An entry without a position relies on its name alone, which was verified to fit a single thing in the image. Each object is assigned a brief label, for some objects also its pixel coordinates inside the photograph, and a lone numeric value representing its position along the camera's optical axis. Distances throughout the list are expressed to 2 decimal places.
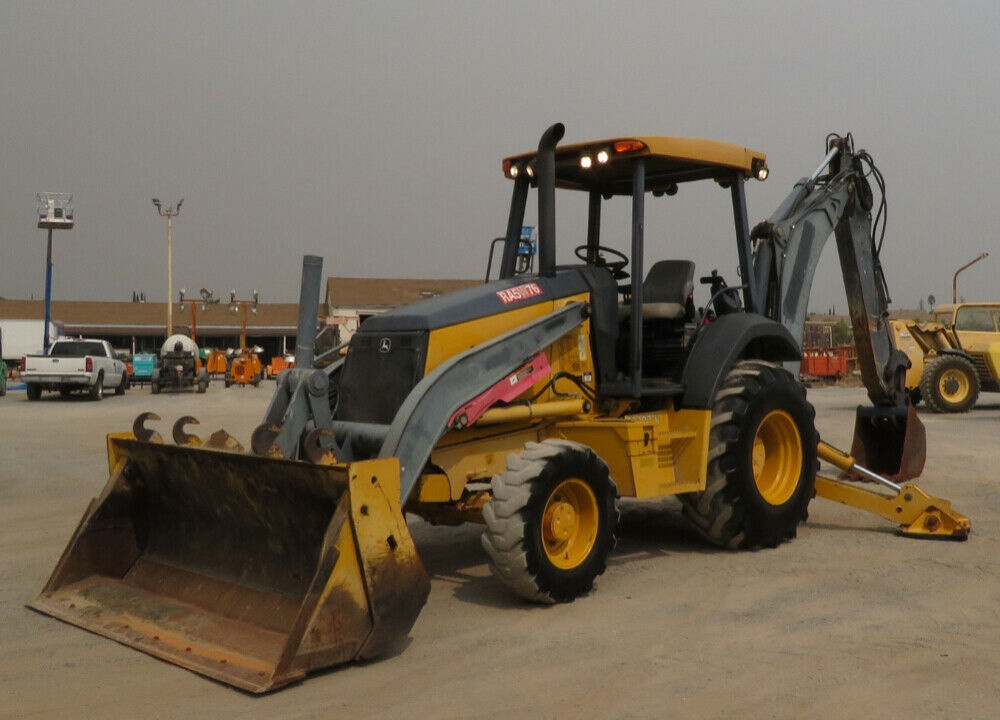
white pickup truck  26.86
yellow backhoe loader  4.91
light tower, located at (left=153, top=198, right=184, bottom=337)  48.28
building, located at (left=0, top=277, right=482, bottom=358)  56.88
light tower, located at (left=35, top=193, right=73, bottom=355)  45.66
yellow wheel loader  20.59
